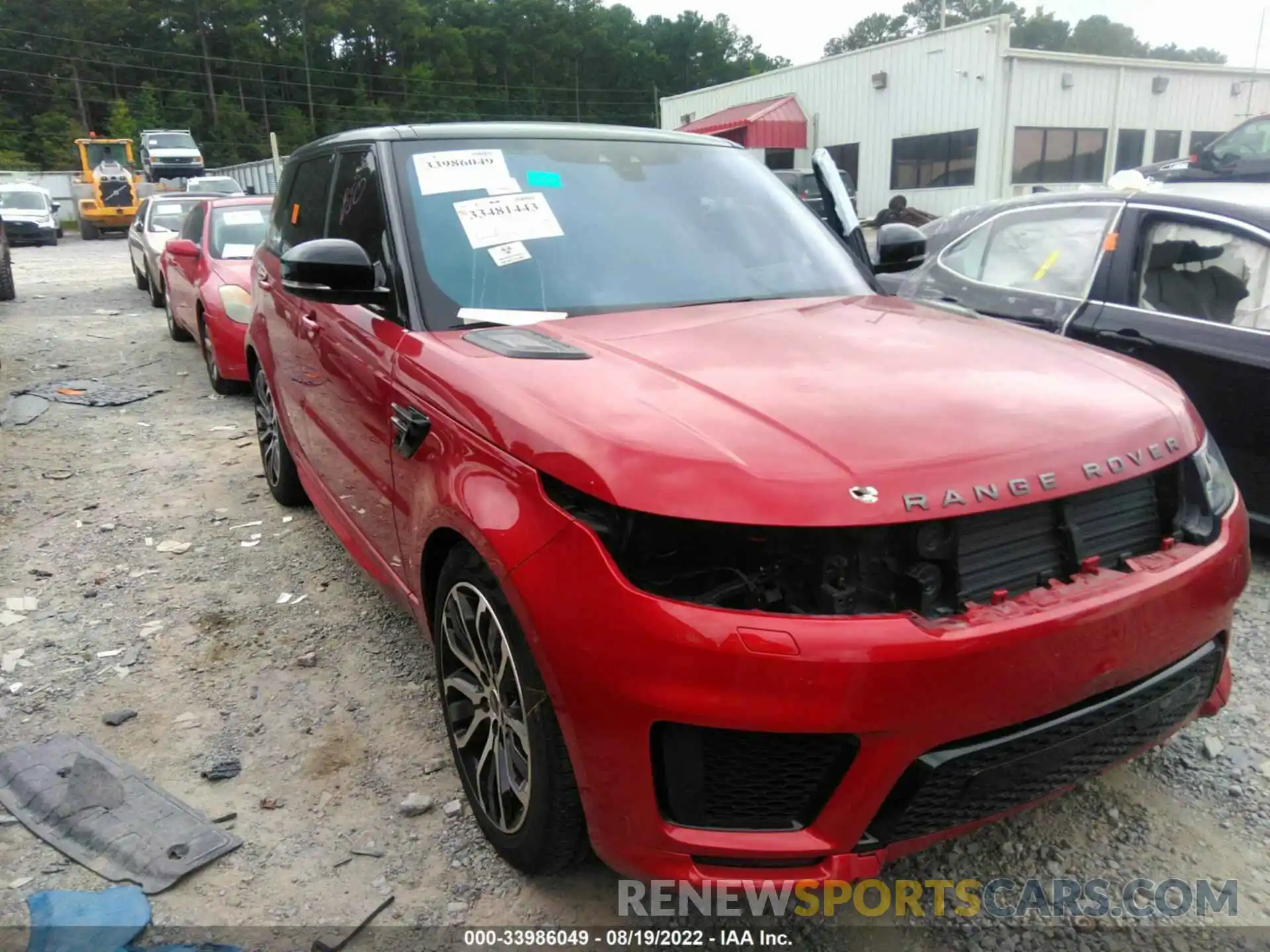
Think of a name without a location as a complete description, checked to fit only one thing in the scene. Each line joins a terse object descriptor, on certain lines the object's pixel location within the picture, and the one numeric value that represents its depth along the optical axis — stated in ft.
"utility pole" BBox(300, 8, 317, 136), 238.07
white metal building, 75.77
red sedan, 24.04
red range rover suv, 5.63
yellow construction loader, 105.91
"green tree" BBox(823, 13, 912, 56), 338.13
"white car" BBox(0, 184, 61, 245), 90.17
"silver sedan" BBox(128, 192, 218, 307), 41.01
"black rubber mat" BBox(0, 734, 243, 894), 8.04
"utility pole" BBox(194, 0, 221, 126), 232.32
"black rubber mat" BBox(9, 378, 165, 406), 25.48
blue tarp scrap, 7.09
